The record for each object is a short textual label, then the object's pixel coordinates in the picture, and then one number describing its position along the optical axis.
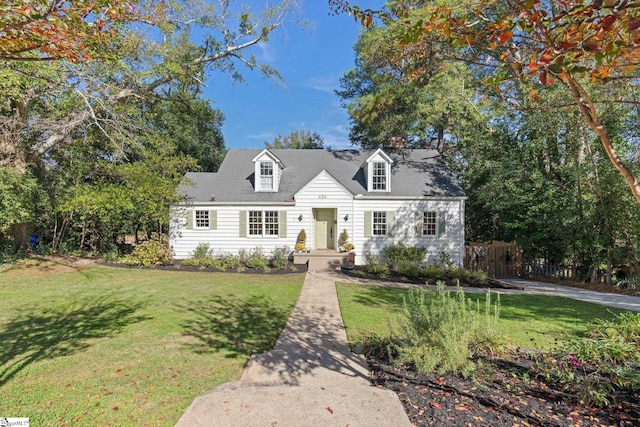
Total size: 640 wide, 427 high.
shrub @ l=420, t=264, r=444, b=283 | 11.35
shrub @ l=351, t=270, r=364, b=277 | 11.77
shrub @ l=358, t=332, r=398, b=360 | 4.34
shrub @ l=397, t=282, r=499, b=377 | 3.48
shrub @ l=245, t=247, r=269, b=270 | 12.69
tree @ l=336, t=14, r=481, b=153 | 16.42
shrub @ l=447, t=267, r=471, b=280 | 11.27
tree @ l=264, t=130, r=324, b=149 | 33.55
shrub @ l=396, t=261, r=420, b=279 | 11.52
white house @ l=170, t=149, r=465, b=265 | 14.90
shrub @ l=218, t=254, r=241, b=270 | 12.68
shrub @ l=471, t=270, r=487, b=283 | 11.01
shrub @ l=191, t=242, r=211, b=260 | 14.36
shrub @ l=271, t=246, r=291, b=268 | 12.83
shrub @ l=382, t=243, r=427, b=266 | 14.18
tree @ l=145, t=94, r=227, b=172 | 19.50
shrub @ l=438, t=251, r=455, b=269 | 14.10
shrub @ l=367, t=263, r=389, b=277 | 11.63
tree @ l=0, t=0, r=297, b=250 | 11.69
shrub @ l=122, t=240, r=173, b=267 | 12.78
